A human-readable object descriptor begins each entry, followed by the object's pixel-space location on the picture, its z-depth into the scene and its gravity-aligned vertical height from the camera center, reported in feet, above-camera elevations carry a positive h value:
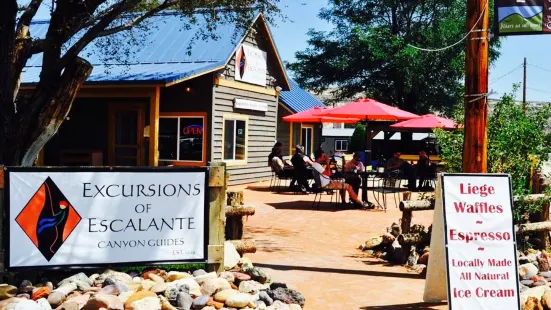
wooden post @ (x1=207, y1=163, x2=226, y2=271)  20.43 -2.40
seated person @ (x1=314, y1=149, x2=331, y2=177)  46.30 -1.26
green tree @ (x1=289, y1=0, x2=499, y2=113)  104.01 +16.18
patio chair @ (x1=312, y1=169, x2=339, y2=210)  39.80 -2.20
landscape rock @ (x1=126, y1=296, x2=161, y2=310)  16.26 -4.25
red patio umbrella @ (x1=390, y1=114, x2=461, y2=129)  60.91 +2.78
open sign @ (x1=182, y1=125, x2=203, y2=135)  53.83 +1.24
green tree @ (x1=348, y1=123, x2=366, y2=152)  125.18 +1.87
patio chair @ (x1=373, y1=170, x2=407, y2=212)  42.73 -3.56
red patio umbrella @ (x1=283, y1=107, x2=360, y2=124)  58.46 +2.90
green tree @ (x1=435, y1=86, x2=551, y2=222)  25.52 +0.37
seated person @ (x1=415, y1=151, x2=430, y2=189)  53.06 -1.55
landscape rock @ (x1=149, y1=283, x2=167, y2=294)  17.63 -4.14
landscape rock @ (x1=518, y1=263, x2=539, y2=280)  22.22 -4.29
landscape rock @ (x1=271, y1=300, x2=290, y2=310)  17.18 -4.44
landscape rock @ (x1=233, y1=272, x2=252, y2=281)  19.65 -4.18
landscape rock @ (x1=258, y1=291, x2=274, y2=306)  17.69 -4.37
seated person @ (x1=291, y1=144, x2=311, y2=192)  48.60 -1.87
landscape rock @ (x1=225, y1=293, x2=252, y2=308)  17.26 -4.34
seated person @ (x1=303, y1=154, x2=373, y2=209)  39.91 -2.43
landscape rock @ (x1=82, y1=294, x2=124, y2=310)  15.98 -4.18
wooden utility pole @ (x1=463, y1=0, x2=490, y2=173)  21.25 +2.07
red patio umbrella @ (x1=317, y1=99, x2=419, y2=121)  48.91 +2.96
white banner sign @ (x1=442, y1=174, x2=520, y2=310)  17.35 -2.64
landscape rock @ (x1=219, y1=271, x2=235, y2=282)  19.41 -4.13
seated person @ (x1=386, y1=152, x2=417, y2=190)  50.14 -1.51
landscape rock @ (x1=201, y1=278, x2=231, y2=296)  18.04 -4.16
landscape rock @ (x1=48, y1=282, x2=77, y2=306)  16.98 -4.24
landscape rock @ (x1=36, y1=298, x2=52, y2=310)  16.38 -4.34
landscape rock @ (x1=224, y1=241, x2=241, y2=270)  21.56 -3.95
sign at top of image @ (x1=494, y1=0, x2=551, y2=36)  20.58 +4.52
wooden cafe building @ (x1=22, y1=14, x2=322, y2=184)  51.03 +3.33
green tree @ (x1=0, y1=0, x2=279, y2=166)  29.27 +3.38
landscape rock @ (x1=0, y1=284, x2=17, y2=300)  17.08 -4.21
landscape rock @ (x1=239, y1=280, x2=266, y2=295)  18.65 -4.30
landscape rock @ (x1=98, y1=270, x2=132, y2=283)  18.80 -4.08
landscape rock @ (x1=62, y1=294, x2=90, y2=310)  16.33 -4.29
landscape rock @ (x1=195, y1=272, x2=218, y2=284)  19.15 -4.14
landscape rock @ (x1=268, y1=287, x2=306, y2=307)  17.94 -4.35
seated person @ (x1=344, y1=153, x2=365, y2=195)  41.75 -1.54
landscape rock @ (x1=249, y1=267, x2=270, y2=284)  20.21 -4.23
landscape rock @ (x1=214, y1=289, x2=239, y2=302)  17.48 -4.24
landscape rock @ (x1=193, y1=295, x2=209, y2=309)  17.13 -4.37
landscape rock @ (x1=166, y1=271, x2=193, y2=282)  19.35 -4.13
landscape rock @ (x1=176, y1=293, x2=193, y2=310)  16.92 -4.33
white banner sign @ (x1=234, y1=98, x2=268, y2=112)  57.20 +3.94
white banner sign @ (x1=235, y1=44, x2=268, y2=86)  57.77 +7.83
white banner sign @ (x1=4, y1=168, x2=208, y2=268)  18.47 -2.29
